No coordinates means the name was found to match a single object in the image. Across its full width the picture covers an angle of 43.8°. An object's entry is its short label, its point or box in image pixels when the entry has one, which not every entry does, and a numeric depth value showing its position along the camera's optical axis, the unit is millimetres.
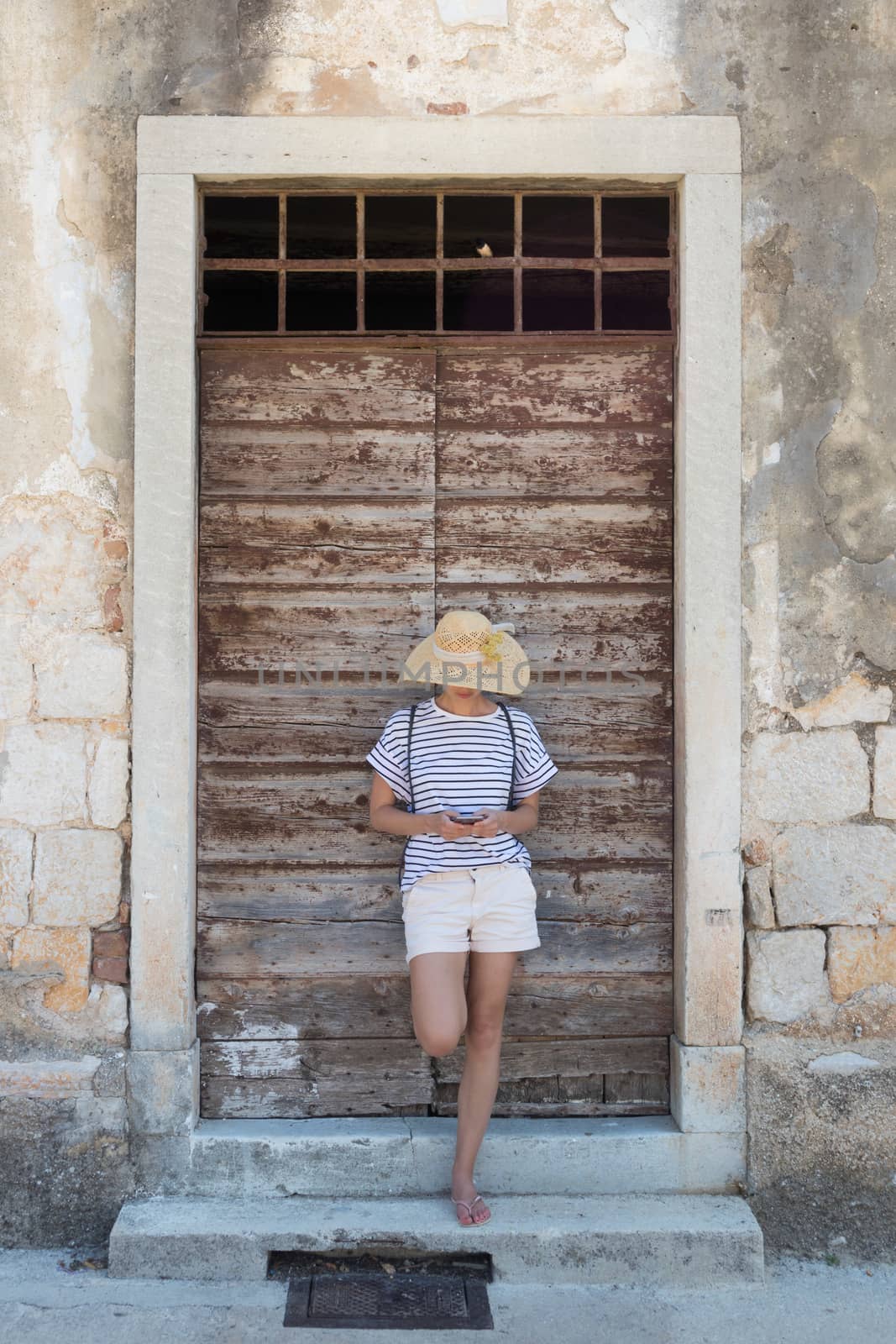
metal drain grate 3287
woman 3496
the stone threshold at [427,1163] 3752
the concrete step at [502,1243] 3510
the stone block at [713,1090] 3785
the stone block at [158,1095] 3746
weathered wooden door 3957
